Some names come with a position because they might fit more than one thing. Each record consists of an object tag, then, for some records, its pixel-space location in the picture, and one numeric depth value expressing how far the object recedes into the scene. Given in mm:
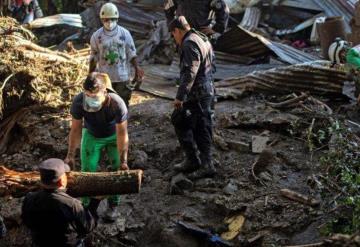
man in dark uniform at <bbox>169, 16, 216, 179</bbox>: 6145
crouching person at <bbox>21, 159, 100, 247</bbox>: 4430
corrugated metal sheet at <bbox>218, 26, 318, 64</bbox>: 10398
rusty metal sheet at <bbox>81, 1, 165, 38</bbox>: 13305
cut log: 5531
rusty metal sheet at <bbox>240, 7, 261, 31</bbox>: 12484
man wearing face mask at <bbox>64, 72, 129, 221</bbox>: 5617
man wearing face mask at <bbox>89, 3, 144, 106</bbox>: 7219
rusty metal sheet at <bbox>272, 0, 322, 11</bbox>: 12594
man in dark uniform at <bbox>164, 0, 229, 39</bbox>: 8001
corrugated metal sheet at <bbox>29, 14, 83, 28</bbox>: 12523
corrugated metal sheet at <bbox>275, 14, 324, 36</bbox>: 12312
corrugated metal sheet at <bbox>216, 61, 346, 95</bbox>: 8406
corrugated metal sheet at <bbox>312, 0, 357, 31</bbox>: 11856
